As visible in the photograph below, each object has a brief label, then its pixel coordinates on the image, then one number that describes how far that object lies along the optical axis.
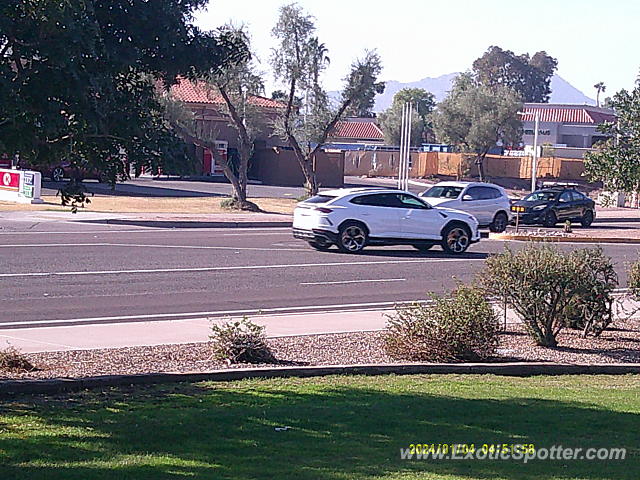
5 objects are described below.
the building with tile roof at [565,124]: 102.06
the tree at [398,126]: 99.94
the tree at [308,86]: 43.84
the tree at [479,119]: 76.38
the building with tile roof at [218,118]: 43.41
